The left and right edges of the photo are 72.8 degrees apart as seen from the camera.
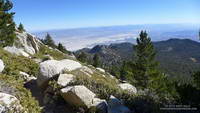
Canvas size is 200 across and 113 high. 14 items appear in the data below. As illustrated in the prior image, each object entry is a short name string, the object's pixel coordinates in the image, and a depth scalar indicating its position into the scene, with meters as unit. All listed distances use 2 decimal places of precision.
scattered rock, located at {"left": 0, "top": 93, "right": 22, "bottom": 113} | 4.84
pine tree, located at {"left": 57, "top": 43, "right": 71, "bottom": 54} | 44.54
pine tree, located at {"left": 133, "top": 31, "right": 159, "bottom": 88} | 19.31
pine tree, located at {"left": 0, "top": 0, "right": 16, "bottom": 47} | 16.52
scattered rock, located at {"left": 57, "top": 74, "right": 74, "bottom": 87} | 7.25
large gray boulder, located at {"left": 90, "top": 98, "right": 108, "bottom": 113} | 6.09
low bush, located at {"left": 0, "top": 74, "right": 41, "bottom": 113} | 5.49
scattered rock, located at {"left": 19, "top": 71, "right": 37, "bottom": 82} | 8.26
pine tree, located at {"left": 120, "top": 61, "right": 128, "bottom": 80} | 41.25
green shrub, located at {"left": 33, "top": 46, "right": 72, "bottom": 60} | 23.95
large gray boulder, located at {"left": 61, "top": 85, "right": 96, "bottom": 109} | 6.22
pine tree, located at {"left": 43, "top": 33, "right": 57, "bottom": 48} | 46.86
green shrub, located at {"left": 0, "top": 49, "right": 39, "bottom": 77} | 7.87
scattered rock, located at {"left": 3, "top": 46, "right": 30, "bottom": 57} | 14.46
